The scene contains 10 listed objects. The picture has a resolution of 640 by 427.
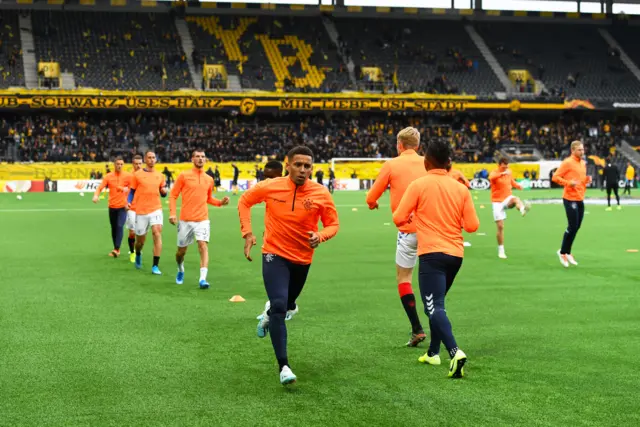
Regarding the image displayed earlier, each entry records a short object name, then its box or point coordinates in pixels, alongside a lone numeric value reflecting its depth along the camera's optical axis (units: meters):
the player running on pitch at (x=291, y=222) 7.79
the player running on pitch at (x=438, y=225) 7.77
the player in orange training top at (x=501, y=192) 18.17
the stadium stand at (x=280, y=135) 57.66
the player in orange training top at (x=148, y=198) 15.78
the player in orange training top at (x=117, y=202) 18.42
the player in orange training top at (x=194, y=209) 14.01
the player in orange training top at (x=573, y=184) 15.74
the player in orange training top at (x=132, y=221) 16.90
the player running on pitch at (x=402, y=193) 9.20
